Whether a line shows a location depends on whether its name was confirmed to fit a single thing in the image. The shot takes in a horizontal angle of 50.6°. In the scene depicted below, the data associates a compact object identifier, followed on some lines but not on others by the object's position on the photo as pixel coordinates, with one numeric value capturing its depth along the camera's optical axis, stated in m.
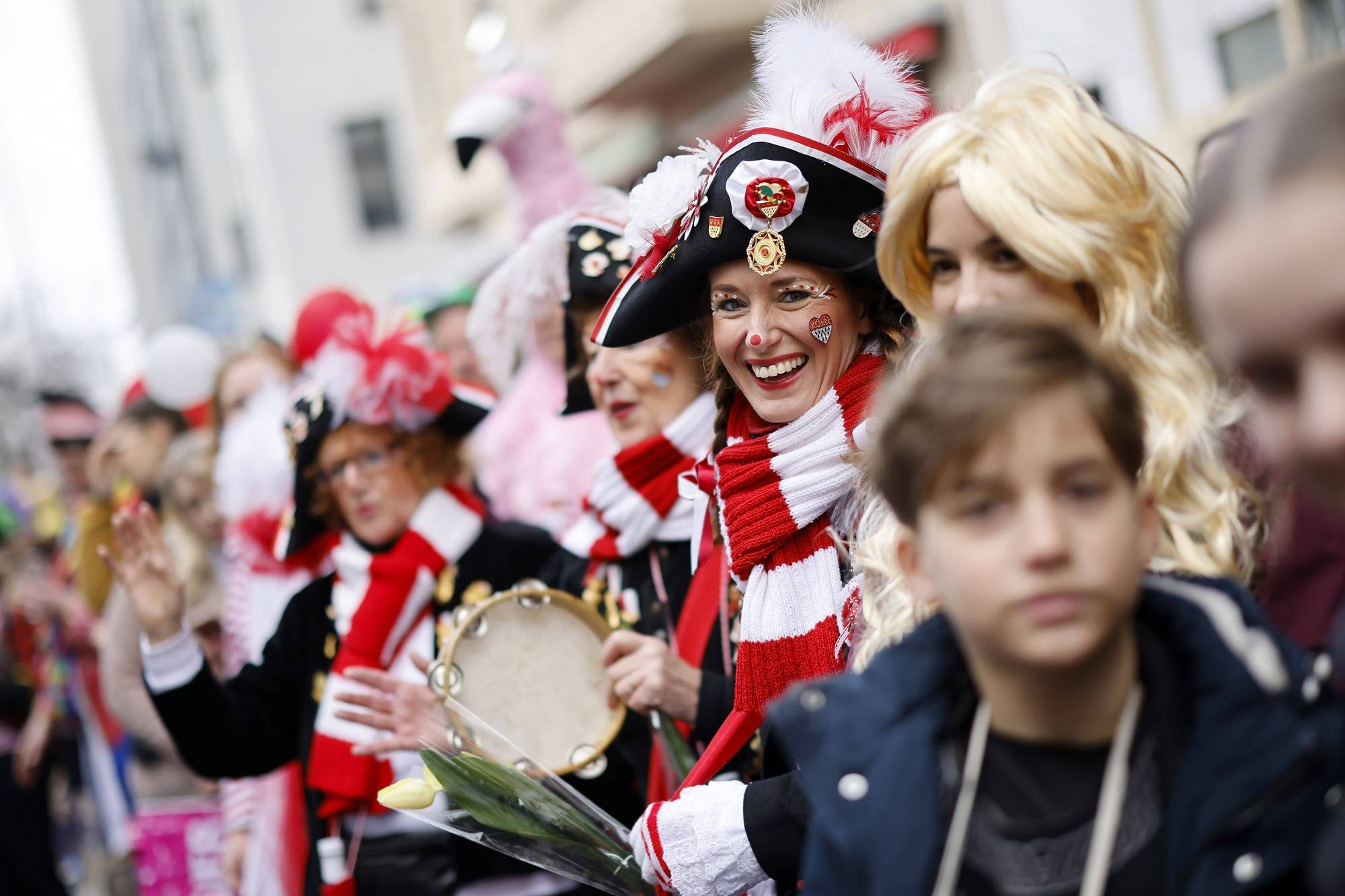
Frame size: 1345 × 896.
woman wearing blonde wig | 2.07
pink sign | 5.56
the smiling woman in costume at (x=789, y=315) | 2.78
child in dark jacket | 1.56
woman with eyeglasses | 3.98
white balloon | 6.96
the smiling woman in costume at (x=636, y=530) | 3.37
